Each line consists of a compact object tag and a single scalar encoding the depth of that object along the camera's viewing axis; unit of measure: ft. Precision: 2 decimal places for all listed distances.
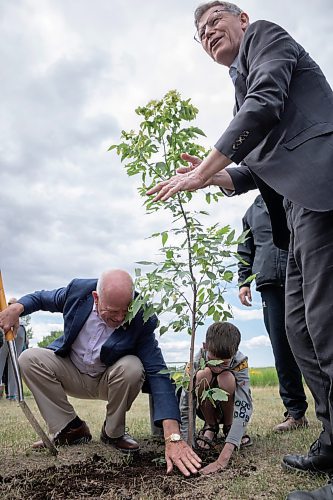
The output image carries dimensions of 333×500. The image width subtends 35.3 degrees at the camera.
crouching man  11.08
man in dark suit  6.77
